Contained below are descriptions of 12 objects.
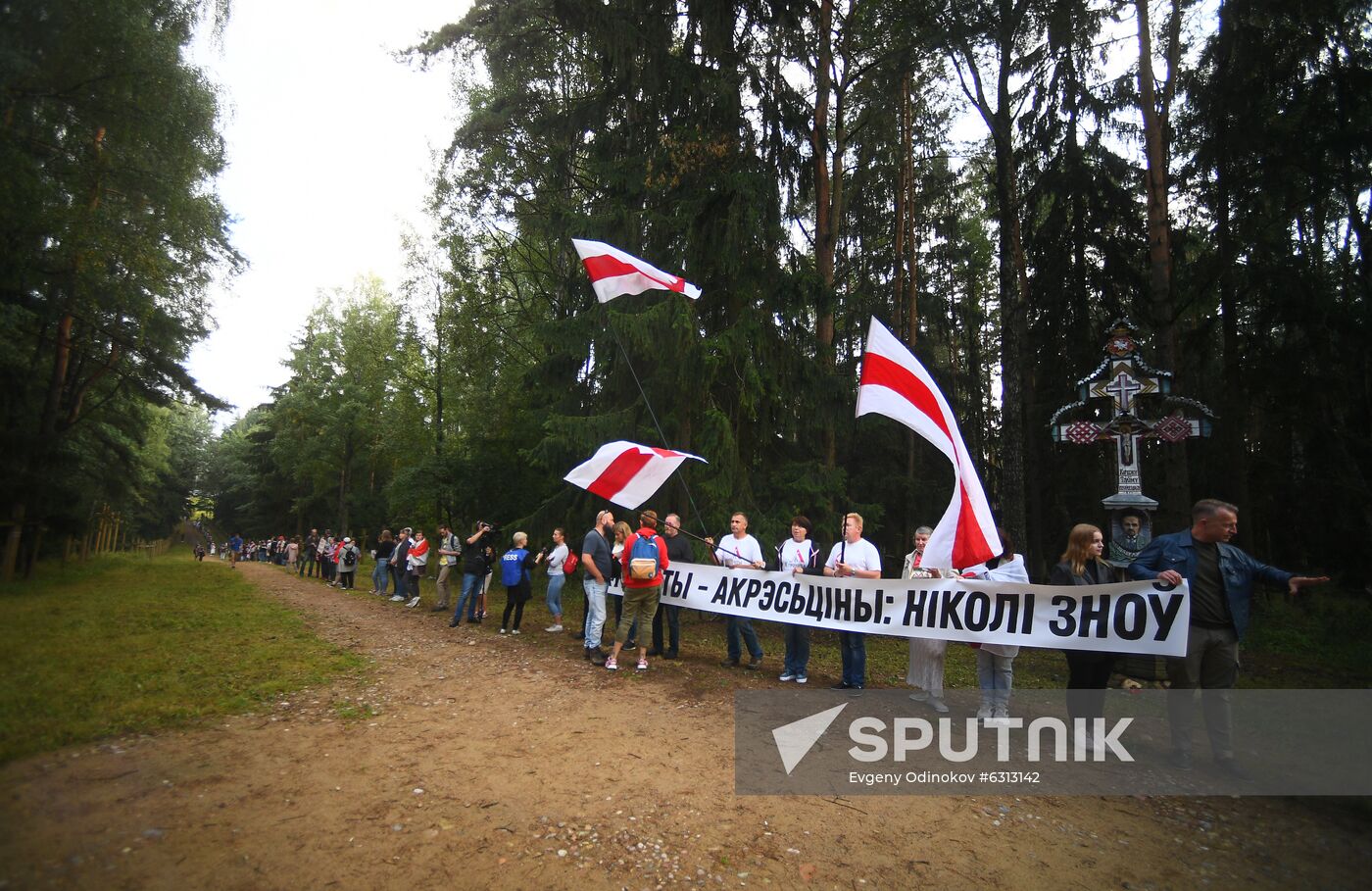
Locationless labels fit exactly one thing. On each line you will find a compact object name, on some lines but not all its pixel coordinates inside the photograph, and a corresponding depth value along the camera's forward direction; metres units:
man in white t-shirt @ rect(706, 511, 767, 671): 8.26
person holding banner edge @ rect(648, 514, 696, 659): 8.90
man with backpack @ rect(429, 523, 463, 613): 13.33
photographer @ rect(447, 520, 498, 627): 11.12
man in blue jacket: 5.04
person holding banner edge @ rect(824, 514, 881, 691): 7.23
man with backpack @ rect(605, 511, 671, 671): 7.91
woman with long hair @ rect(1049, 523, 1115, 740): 5.68
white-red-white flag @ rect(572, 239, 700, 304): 9.18
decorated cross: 8.85
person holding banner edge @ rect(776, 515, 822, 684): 7.78
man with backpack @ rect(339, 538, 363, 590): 19.48
